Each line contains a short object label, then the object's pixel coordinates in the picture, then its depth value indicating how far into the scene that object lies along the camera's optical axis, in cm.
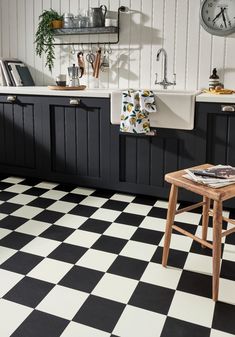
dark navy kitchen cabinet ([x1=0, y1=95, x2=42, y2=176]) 356
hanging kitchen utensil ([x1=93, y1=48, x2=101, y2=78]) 379
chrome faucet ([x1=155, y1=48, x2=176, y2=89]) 353
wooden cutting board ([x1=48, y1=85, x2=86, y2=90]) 352
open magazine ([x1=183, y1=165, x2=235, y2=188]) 189
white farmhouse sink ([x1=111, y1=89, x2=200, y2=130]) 290
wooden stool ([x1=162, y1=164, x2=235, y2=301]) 182
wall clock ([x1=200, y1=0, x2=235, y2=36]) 326
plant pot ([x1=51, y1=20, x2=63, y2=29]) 381
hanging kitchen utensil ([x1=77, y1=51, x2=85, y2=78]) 389
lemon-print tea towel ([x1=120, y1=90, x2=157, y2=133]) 297
